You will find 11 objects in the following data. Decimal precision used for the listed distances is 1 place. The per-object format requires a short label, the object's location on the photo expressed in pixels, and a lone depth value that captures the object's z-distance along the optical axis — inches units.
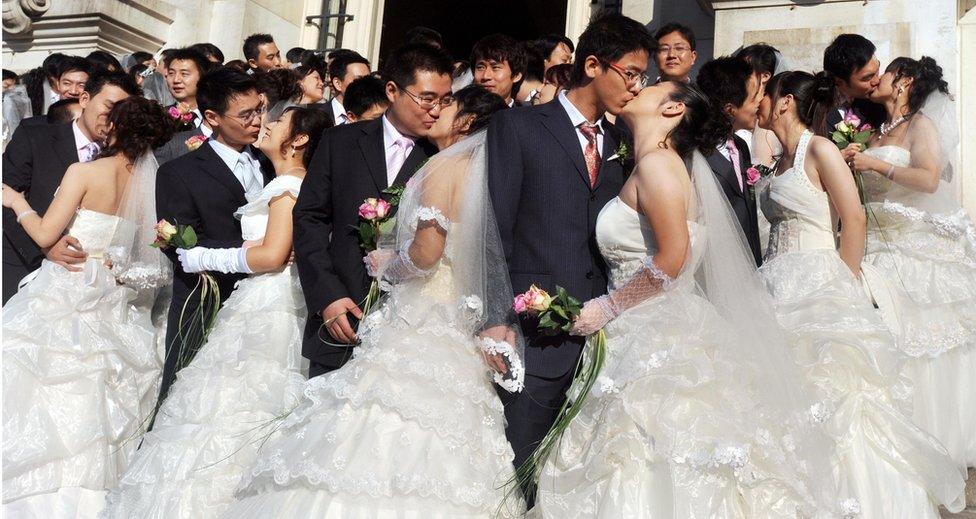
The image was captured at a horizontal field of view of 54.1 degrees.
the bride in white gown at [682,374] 125.6
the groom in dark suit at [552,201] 141.3
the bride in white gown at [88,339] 184.9
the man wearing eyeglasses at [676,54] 223.5
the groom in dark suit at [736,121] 183.5
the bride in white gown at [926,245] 179.9
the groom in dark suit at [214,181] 190.1
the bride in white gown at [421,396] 130.2
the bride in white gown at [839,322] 146.2
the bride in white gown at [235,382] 165.0
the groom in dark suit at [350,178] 161.8
